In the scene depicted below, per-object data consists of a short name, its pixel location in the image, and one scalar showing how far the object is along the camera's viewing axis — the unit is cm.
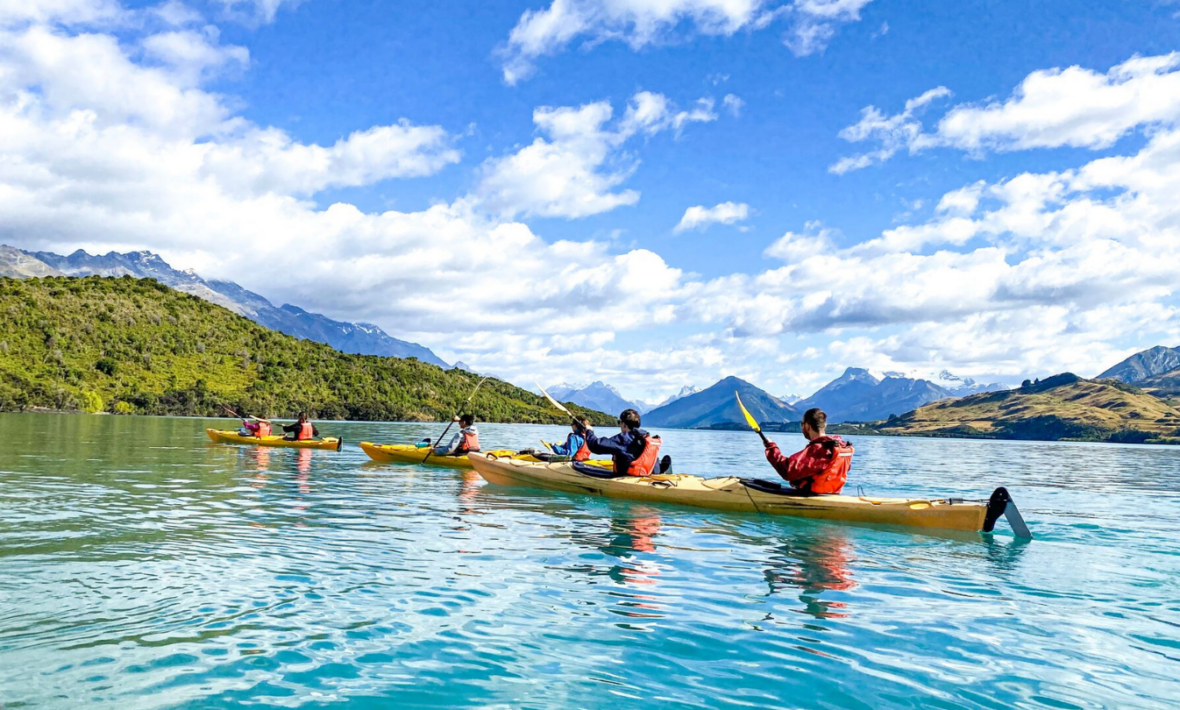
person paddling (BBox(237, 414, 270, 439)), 4238
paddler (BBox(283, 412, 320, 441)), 4134
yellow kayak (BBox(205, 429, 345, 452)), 4125
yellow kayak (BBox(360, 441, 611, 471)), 3238
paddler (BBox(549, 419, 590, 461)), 2569
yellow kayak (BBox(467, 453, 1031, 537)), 1744
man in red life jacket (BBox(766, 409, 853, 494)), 1795
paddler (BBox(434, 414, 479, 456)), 3166
